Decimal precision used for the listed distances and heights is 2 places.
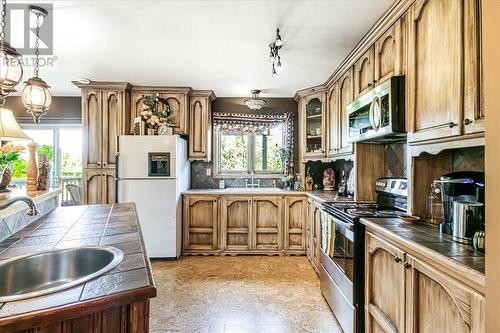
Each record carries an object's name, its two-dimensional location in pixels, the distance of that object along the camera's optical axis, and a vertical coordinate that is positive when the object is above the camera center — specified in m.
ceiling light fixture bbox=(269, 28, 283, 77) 2.30 +1.06
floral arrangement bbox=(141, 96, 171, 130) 3.93 +0.78
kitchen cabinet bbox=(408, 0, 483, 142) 1.26 +0.52
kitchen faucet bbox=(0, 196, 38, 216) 1.23 -0.16
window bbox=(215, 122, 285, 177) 4.63 +0.27
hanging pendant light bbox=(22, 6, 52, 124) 2.14 +0.57
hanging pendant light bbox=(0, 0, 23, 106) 1.69 +0.65
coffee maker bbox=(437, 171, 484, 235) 1.36 -0.12
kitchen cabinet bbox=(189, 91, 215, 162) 4.20 +0.64
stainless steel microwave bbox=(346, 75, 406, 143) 1.85 +0.41
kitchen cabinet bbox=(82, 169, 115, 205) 3.91 -0.24
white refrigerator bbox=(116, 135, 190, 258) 3.67 -0.20
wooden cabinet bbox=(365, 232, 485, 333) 1.02 -0.59
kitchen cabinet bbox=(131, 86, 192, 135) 4.09 +0.99
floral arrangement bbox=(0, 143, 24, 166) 2.06 +0.12
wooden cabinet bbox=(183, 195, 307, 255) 3.94 -0.80
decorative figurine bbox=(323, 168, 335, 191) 4.08 -0.18
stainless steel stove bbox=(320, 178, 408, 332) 1.91 -0.62
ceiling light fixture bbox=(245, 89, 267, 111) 4.16 +0.99
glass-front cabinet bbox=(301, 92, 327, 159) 3.95 +0.63
